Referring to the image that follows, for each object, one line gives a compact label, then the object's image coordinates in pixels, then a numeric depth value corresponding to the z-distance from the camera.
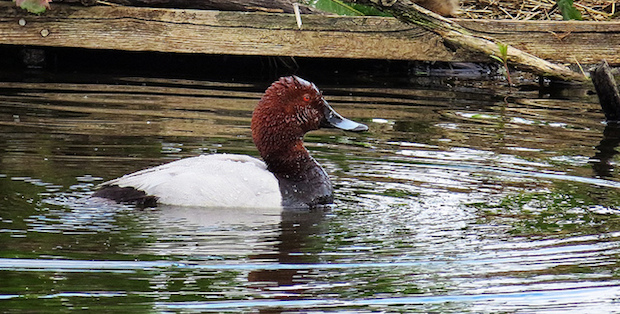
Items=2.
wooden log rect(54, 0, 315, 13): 11.12
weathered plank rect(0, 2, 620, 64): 10.88
